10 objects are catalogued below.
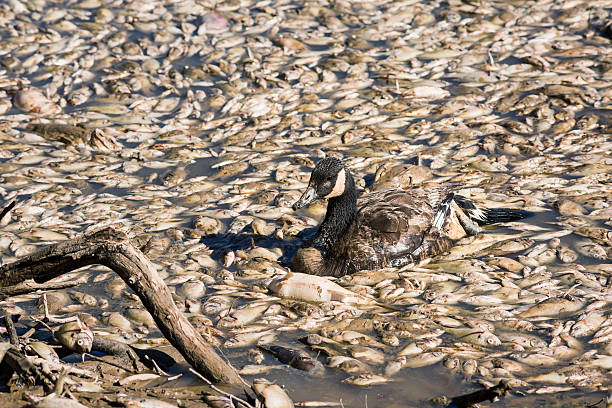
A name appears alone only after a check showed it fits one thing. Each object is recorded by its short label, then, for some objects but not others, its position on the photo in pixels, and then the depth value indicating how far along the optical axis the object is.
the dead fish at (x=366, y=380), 10.67
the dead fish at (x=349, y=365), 11.02
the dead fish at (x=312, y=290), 13.34
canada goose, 14.76
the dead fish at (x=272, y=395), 9.37
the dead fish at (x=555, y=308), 12.41
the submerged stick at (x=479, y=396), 8.60
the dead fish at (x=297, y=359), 11.06
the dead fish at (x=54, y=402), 8.30
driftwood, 9.34
